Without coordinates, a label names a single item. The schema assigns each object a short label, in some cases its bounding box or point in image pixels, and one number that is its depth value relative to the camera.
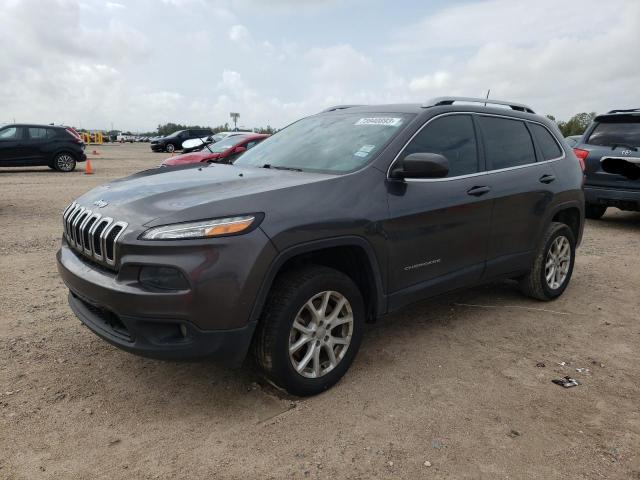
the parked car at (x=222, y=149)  12.24
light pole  41.70
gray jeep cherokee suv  2.63
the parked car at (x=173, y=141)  33.50
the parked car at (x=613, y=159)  7.99
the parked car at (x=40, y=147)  15.55
